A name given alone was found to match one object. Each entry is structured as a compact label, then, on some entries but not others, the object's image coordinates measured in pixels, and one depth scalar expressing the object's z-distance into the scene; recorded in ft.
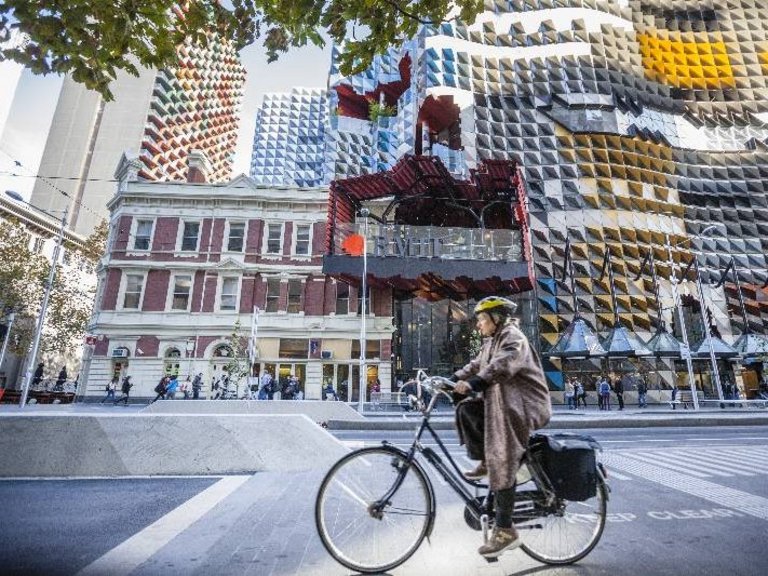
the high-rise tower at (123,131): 227.61
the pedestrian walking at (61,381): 98.12
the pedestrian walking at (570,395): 83.51
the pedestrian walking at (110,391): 80.59
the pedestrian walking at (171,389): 72.49
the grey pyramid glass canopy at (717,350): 93.35
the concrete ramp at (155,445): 19.56
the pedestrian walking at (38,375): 93.84
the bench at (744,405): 82.79
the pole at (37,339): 63.26
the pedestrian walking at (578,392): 82.74
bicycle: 9.79
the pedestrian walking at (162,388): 74.90
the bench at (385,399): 74.45
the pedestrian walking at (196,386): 80.23
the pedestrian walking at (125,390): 78.54
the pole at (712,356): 78.17
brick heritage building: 87.20
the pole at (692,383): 70.37
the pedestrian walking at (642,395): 83.91
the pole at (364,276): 68.90
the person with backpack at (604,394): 77.20
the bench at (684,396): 86.85
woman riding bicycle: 9.61
